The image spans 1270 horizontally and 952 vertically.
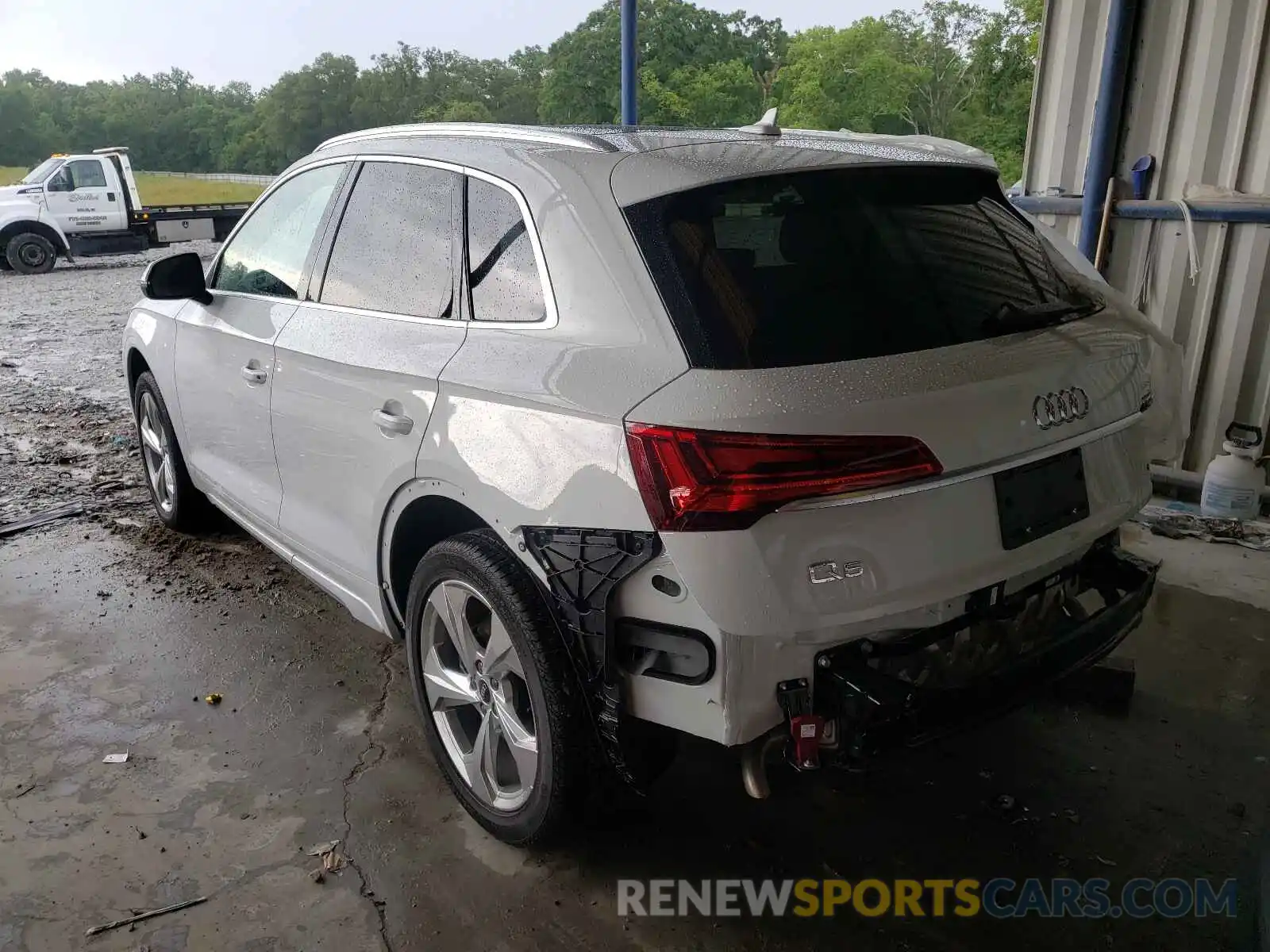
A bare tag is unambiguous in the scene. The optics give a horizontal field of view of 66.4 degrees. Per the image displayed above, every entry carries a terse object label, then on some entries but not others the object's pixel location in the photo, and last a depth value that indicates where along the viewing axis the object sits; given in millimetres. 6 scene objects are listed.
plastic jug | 4734
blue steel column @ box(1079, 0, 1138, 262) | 4984
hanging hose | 4898
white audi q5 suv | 1824
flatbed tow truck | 17453
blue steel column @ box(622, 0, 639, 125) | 6809
